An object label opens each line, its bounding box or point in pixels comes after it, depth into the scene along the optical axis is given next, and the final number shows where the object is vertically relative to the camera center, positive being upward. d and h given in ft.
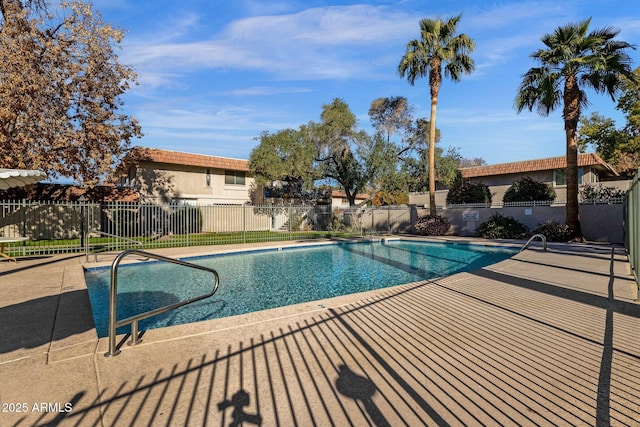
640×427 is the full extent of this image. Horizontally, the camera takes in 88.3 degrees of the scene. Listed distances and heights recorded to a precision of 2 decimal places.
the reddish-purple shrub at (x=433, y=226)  63.67 -4.51
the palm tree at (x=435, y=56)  59.41 +26.86
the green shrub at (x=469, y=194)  65.05 +1.74
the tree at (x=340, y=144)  74.95 +13.55
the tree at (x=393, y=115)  87.25 +23.28
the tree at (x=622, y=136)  78.37 +18.18
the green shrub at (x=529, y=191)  57.93 +2.00
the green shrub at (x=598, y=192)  52.19 +1.65
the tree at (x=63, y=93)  39.93 +14.84
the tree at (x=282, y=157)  68.33 +9.75
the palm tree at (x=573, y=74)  40.65 +16.54
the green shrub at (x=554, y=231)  47.62 -4.26
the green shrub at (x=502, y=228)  55.33 -4.45
